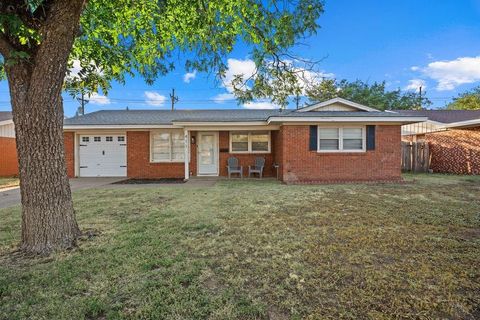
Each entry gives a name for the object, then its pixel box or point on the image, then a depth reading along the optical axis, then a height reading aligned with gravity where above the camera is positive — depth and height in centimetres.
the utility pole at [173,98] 3453 +749
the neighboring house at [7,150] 1491 +35
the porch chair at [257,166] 1247 -57
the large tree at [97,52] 337 +181
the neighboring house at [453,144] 1337 +46
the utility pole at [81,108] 3168 +605
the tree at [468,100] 3251 +678
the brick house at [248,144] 1072 +49
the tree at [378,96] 2872 +645
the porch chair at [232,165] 1266 -50
